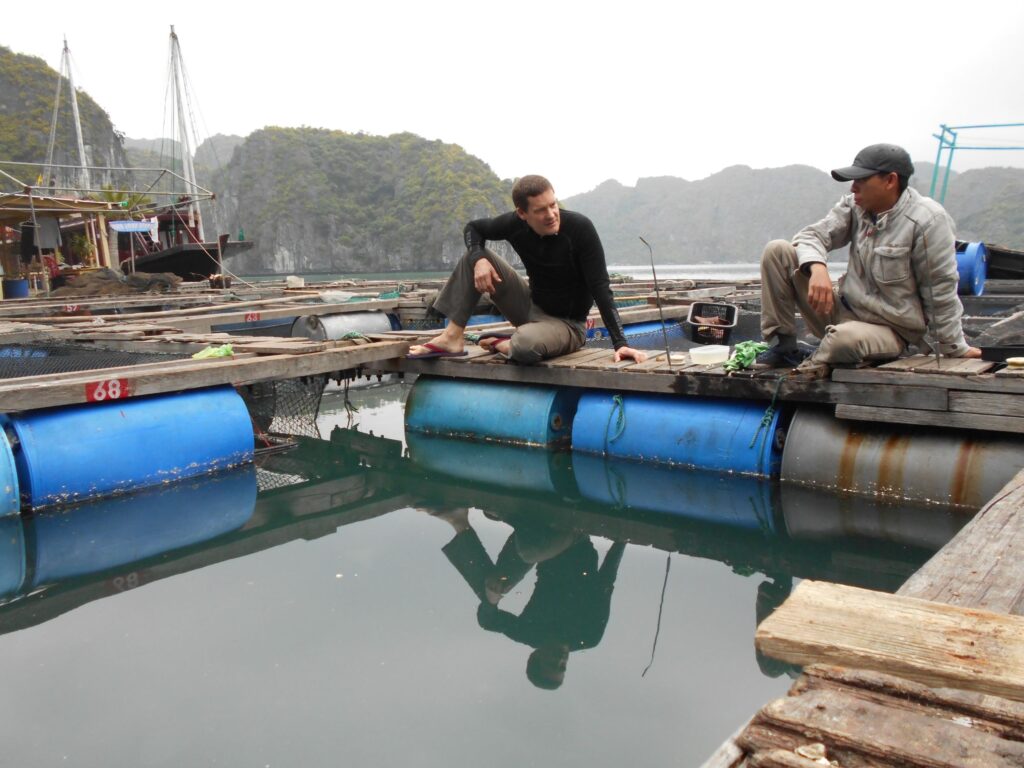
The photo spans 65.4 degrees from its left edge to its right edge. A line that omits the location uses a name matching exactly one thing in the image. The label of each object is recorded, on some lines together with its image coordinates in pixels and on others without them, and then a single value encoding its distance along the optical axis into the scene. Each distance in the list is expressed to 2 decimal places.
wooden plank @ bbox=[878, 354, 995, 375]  4.31
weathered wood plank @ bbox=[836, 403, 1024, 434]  4.09
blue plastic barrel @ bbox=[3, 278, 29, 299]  18.25
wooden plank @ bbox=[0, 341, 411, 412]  4.62
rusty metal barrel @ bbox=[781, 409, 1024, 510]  4.13
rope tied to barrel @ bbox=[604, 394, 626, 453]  5.59
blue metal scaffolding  22.66
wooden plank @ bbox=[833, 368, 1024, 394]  4.09
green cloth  5.11
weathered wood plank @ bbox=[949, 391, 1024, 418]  4.05
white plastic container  5.56
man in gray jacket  4.25
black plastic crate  6.32
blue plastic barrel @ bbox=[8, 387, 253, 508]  4.58
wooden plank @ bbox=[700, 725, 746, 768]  1.41
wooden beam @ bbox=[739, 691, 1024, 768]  1.34
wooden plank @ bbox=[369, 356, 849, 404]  4.79
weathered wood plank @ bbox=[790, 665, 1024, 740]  1.44
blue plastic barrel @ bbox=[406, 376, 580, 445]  6.00
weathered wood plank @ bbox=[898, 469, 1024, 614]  2.11
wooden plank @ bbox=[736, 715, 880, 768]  1.36
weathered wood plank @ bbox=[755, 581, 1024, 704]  1.58
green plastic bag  6.11
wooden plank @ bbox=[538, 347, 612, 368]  5.86
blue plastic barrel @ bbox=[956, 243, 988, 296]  8.92
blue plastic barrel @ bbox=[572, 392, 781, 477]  5.05
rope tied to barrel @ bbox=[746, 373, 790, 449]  4.86
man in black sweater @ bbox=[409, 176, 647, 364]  5.59
